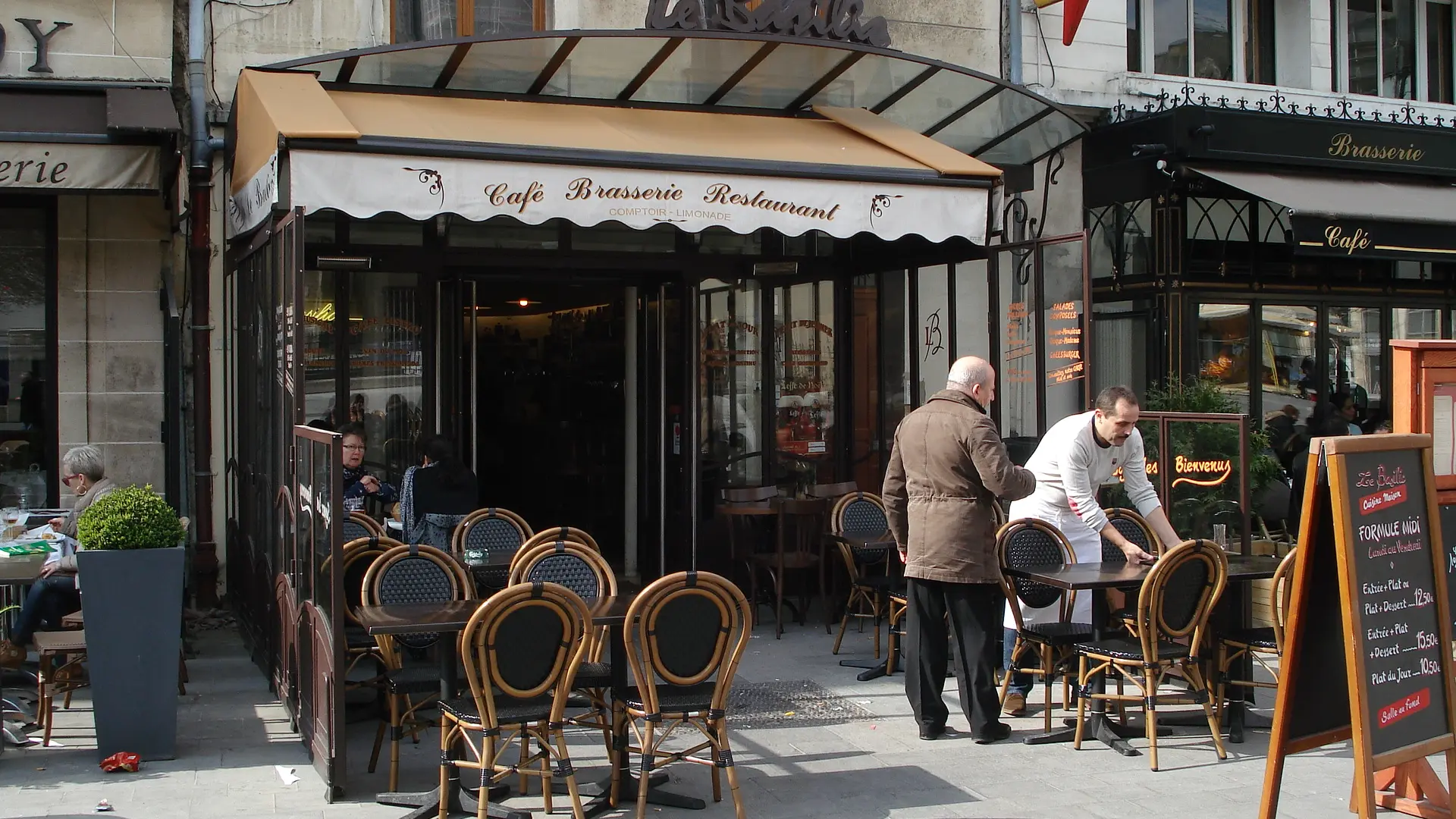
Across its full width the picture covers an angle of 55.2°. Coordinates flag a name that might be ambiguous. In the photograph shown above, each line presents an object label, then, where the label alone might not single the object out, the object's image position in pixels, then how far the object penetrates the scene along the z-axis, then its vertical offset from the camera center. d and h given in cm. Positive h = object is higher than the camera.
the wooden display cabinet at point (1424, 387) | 596 +11
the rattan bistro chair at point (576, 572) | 627 -68
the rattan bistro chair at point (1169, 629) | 632 -98
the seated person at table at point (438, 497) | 812 -43
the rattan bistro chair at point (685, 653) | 528 -89
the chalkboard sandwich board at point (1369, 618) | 465 -71
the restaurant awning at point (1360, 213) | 1080 +160
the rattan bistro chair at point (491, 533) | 792 -63
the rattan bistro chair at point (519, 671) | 509 -92
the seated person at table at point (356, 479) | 864 -34
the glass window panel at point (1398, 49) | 1329 +348
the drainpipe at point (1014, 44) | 1130 +303
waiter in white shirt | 693 -32
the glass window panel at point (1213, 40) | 1250 +338
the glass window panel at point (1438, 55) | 1352 +347
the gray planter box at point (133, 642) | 603 -94
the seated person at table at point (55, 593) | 733 -87
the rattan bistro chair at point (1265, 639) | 635 -108
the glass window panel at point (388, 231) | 938 +132
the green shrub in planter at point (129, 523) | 605 -42
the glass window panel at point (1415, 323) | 1306 +85
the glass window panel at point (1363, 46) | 1310 +346
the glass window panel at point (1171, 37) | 1230 +336
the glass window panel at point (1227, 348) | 1179 +57
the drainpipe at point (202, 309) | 905 +77
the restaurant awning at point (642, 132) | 709 +171
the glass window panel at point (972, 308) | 1076 +86
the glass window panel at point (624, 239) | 992 +132
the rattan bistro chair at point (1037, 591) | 685 -87
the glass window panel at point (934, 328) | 1030 +68
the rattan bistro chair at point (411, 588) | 599 -73
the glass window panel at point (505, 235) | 966 +132
